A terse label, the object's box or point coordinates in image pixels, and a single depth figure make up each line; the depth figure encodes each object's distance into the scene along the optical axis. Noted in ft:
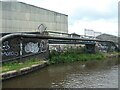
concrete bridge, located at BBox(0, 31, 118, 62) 33.31
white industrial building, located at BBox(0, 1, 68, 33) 42.36
